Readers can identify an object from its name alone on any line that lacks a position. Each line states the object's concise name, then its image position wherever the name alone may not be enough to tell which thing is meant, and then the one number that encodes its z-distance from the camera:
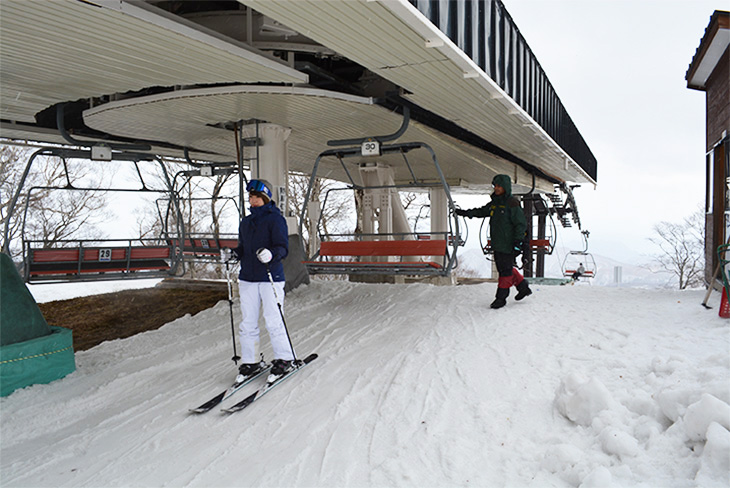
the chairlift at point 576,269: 18.20
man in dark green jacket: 6.71
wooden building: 6.67
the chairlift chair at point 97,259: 6.91
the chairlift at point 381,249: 6.57
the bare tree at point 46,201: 18.59
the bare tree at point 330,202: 23.48
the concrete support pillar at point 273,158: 9.29
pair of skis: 4.38
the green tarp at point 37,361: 5.29
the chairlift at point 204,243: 8.92
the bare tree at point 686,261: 31.14
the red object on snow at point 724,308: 5.23
